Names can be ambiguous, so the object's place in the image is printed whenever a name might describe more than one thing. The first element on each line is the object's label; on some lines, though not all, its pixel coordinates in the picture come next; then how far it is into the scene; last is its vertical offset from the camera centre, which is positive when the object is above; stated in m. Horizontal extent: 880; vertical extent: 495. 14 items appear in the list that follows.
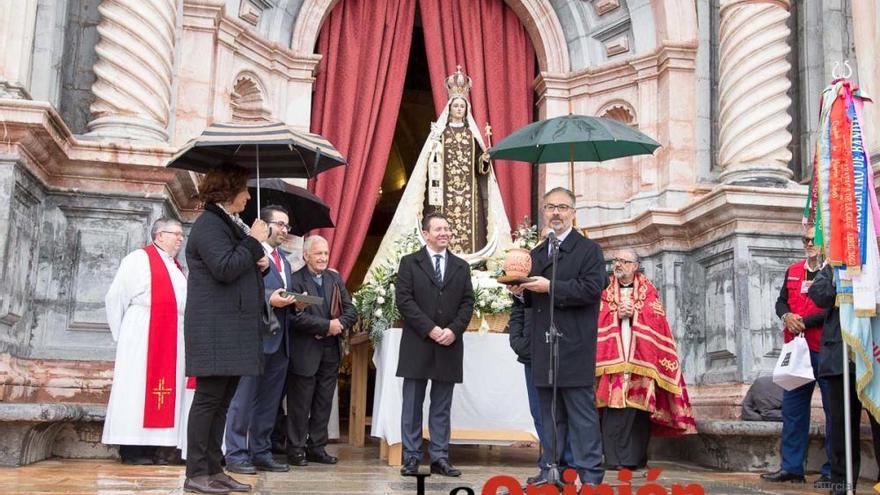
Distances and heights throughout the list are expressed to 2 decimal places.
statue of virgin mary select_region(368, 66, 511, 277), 8.66 +1.81
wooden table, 6.65 -0.05
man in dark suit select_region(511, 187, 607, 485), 4.79 +0.32
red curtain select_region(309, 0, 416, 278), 9.61 +2.86
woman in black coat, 4.35 +0.29
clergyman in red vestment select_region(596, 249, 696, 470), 6.51 +0.19
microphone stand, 4.73 +0.14
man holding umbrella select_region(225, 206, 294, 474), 5.66 -0.06
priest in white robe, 5.77 +0.15
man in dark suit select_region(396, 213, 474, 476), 5.79 +0.33
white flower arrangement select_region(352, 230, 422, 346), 6.81 +0.58
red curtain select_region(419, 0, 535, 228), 10.10 +3.46
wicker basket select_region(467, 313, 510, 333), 6.94 +0.47
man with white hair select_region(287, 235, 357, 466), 6.25 +0.20
